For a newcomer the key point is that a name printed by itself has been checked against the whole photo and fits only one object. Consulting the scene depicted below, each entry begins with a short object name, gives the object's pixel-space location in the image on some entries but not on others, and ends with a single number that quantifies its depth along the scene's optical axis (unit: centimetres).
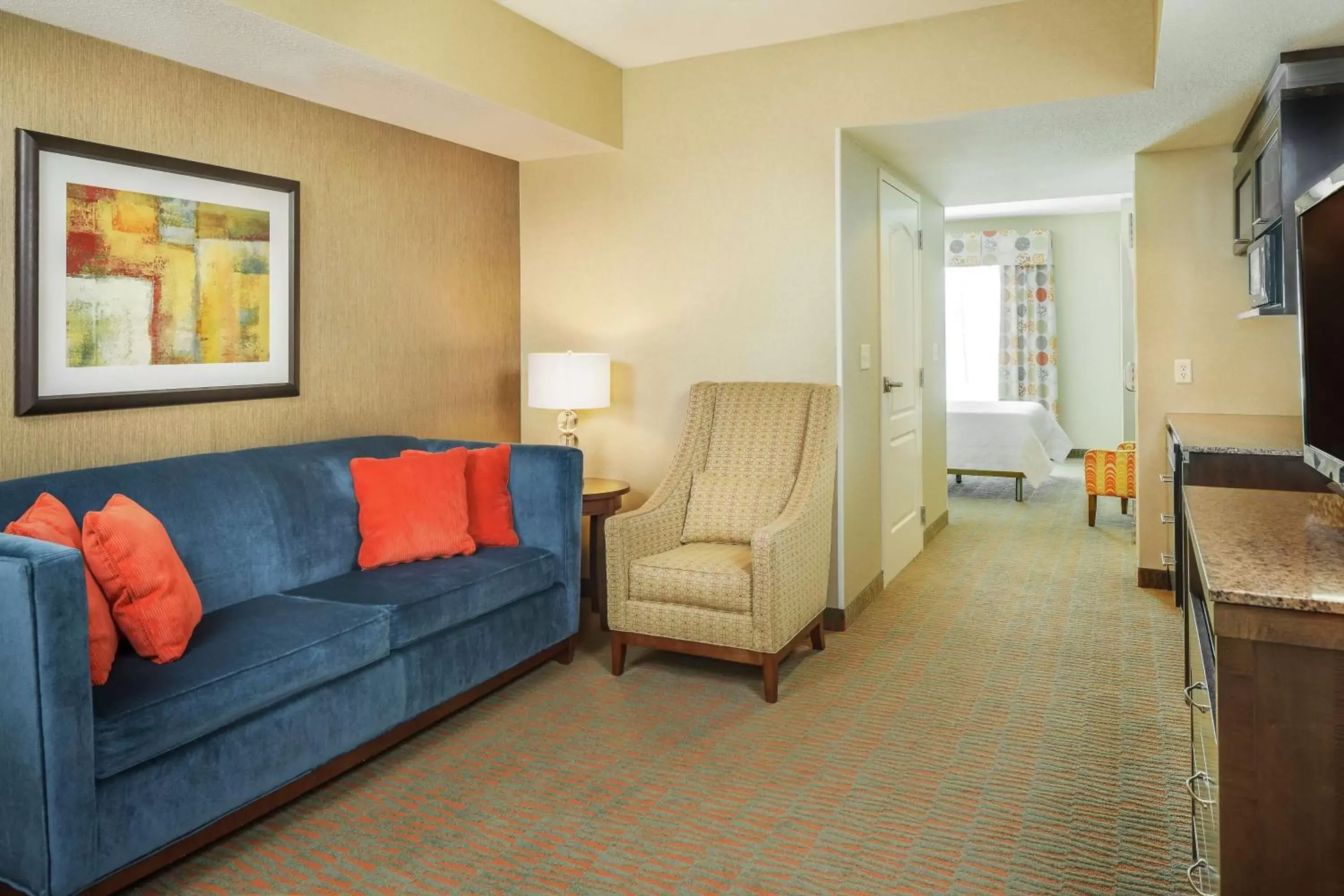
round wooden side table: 393
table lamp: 405
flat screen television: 163
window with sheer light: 973
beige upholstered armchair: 328
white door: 473
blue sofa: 186
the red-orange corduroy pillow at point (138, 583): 221
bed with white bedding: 723
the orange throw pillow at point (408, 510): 322
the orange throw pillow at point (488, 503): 348
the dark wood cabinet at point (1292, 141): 301
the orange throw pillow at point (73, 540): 207
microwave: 334
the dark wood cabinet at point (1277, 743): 122
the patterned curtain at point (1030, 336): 951
